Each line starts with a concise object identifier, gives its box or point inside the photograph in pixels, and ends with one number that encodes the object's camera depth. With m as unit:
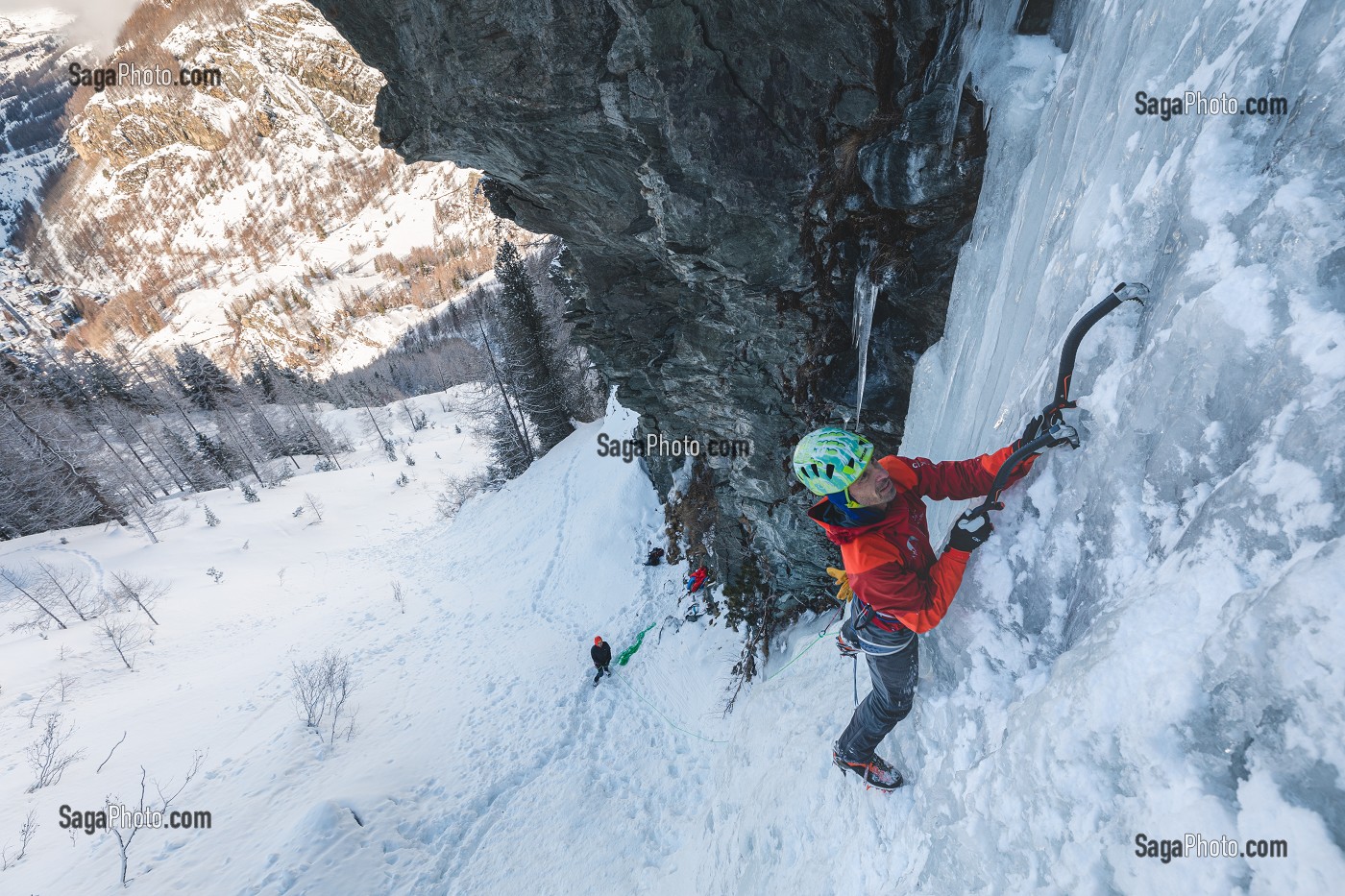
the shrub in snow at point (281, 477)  40.47
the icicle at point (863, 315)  7.09
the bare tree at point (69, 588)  22.54
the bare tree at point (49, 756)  11.88
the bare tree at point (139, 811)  9.23
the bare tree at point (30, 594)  21.64
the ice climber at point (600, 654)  13.19
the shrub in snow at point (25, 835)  9.52
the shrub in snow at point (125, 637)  19.23
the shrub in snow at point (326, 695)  12.68
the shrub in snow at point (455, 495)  31.80
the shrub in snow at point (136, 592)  22.14
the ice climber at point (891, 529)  3.70
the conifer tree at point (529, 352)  26.30
